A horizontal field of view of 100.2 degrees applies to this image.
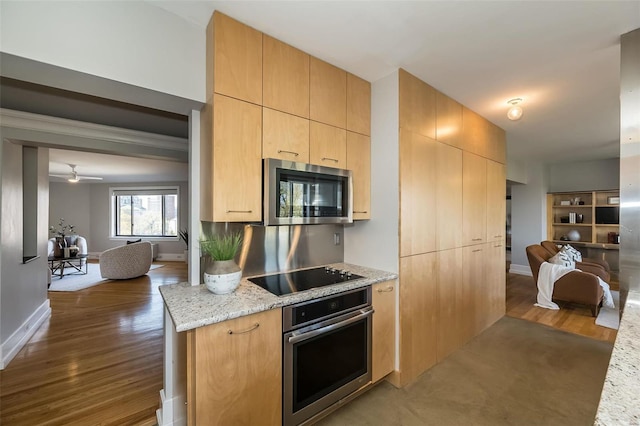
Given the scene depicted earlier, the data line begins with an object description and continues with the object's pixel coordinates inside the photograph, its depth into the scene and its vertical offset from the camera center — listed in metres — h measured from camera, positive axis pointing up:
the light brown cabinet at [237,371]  1.30 -0.83
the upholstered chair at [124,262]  5.62 -1.08
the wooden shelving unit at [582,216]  5.81 -0.08
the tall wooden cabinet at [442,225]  2.24 -0.13
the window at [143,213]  8.27 -0.05
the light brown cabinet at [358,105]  2.29 +0.94
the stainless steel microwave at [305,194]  1.76 +0.14
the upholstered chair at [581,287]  3.64 -1.06
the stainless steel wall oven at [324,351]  1.60 -0.92
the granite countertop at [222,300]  1.32 -0.51
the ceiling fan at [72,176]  5.99 +0.88
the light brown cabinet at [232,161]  1.61 +0.32
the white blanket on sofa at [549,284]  3.98 -1.09
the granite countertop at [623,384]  0.62 -0.48
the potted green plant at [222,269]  1.62 -0.36
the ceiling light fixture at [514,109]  2.65 +1.03
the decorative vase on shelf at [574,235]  6.00 -0.50
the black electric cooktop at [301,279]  1.79 -0.51
